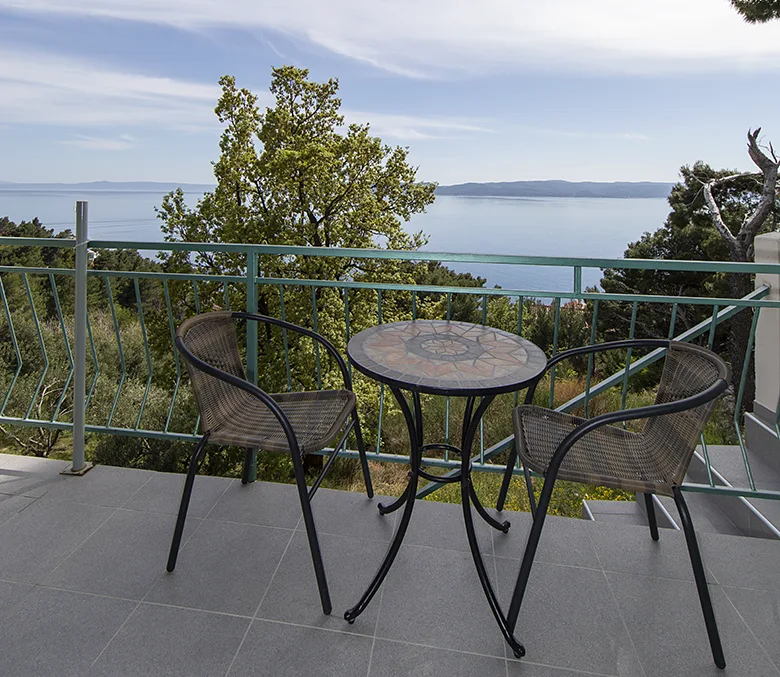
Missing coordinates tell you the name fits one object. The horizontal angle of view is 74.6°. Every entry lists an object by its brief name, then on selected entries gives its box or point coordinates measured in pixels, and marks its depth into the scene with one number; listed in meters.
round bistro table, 1.54
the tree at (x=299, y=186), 11.34
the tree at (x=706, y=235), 14.45
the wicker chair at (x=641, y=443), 1.46
